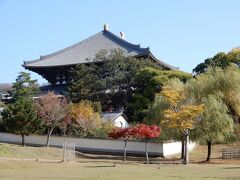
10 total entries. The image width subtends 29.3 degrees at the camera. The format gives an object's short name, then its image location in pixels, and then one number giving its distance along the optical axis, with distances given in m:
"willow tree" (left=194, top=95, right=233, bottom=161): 35.19
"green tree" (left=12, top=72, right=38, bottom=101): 52.09
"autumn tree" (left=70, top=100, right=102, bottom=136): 44.44
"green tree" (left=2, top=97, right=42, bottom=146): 39.25
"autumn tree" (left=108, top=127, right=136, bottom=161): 35.07
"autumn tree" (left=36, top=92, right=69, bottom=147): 44.31
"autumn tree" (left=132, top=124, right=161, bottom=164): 34.31
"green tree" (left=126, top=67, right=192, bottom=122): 47.50
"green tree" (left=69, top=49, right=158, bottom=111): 50.86
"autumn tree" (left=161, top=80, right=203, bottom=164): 33.38
